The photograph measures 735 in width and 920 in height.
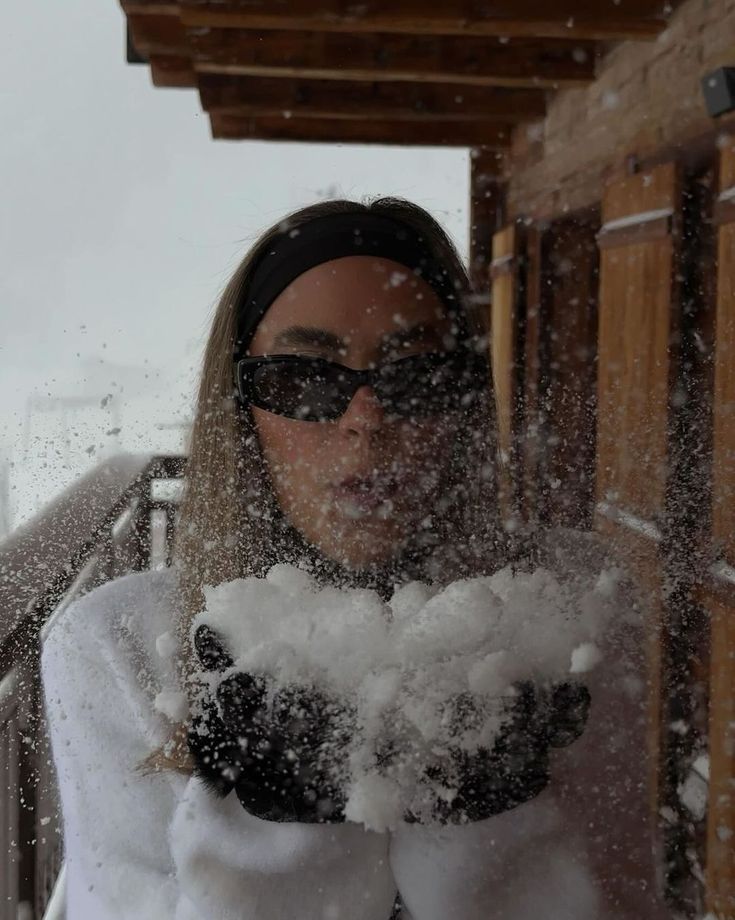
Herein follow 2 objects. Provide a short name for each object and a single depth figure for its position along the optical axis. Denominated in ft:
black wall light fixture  3.54
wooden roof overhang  2.80
